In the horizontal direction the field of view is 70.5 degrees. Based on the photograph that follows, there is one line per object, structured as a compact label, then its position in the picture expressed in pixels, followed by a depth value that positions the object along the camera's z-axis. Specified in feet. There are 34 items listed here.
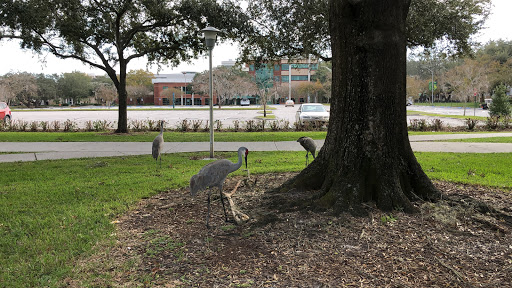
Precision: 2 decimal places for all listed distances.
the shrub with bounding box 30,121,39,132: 64.23
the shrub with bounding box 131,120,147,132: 62.63
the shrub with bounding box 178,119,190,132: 63.59
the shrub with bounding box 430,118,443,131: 62.64
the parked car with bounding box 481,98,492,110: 175.76
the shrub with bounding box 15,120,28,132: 64.93
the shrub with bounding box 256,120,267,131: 63.36
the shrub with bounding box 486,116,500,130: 62.54
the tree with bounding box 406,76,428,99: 204.74
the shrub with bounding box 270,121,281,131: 62.95
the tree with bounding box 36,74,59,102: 272.10
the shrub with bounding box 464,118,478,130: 62.94
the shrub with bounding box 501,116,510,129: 63.35
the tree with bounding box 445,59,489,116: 161.17
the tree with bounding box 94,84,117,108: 232.94
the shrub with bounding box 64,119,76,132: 63.97
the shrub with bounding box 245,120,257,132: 63.26
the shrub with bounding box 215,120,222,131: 64.53
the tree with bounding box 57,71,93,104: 284.20
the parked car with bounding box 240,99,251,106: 255.86
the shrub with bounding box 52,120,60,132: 64.91
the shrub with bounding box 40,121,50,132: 65.08
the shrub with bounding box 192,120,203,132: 63.24
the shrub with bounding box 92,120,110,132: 64.85
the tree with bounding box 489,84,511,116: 79.27
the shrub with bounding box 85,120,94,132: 64.80
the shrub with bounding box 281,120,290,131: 63.16
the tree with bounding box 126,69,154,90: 285.64
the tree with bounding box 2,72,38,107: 231.91
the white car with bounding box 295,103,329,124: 65.82
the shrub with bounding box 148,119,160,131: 64.49
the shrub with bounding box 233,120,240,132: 63.87
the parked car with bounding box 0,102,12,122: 87.67
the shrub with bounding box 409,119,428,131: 62.39
